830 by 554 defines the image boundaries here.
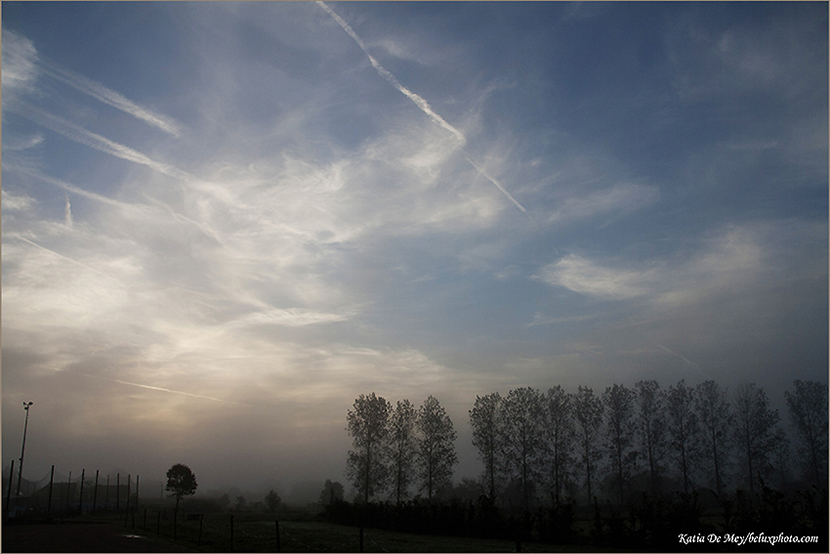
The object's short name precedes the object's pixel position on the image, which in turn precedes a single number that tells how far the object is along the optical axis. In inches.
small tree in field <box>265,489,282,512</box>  4033.7
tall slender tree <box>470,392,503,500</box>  2409.3
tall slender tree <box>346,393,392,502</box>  2498.9
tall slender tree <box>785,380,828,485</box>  2449.6
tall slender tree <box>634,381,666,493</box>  2410.2
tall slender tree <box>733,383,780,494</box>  2439.7
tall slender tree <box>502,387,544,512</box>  2364.7
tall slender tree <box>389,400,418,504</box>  2496.3
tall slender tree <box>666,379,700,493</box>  2427.4
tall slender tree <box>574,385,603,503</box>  2418.8
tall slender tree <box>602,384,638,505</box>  2407.7
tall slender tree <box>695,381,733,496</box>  2433.6
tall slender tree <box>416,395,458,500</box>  2461.9
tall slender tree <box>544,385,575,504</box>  2354.8
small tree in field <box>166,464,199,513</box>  3443.2
